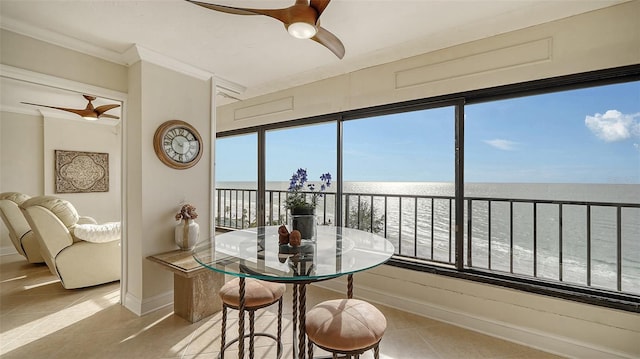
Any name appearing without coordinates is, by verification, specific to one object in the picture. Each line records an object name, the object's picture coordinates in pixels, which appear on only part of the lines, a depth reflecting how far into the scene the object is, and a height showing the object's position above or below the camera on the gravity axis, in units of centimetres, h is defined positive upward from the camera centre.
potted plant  187 -19
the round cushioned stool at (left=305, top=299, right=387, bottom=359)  125 -70
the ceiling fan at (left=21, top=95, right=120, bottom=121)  353 +89
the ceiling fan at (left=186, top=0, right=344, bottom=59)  149 +91
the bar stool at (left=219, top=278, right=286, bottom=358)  172 -74
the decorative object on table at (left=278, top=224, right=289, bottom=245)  179 -36
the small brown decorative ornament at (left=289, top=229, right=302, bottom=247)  171 -36
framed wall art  493 +15
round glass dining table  134 -45
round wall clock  269 +36
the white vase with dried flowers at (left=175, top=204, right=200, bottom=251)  272 -49
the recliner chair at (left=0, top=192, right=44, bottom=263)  371 -65
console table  244 -101
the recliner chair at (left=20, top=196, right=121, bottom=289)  294 -75
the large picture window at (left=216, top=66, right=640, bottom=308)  210 +0
